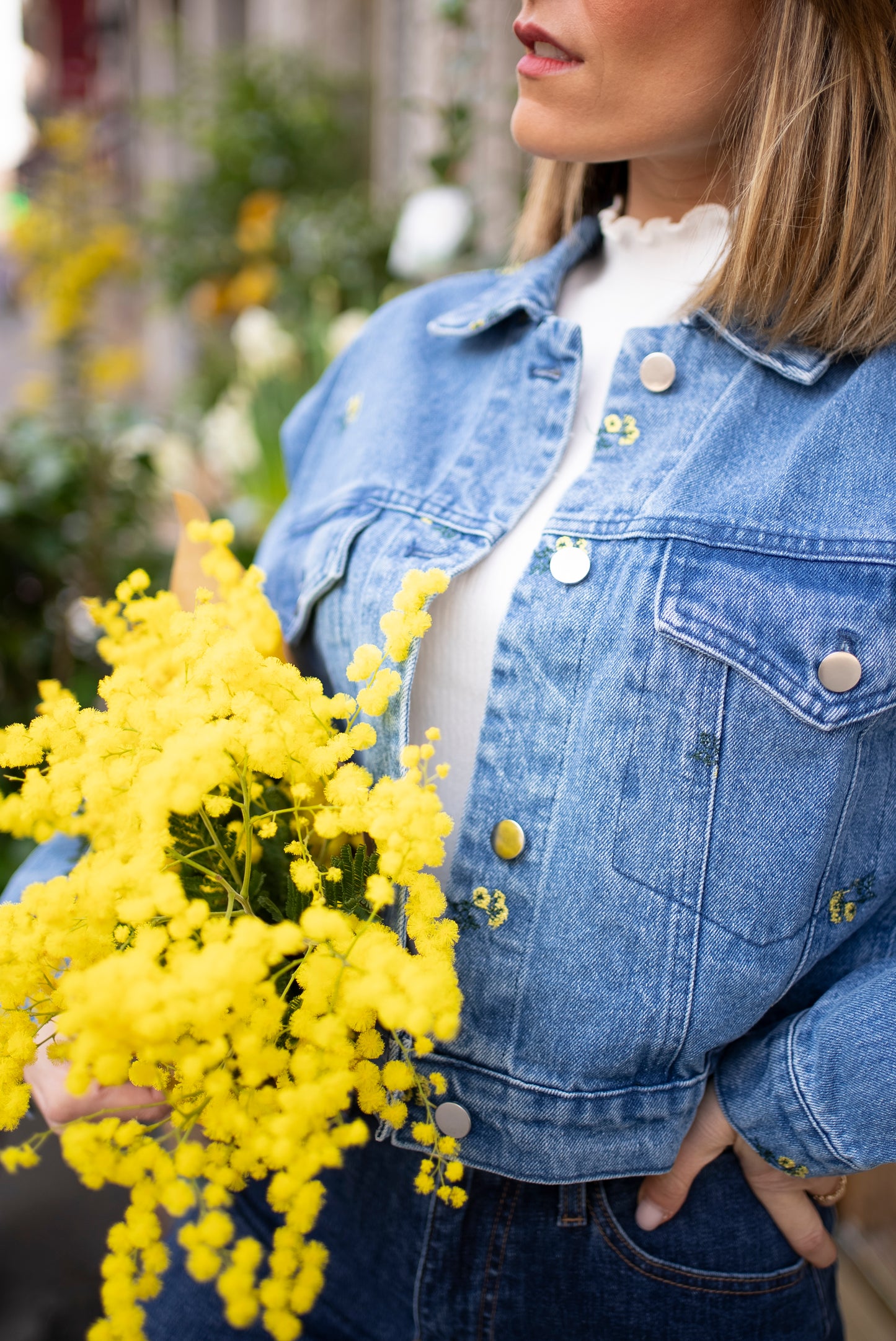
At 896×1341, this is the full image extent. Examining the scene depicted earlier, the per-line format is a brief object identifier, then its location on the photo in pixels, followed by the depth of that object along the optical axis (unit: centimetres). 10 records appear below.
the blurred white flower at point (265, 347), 267
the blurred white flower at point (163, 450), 215
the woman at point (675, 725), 67
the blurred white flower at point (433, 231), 229
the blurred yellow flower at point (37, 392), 306
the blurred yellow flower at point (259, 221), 387
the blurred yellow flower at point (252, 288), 386
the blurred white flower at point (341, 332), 236
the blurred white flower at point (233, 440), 264
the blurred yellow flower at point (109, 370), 285
